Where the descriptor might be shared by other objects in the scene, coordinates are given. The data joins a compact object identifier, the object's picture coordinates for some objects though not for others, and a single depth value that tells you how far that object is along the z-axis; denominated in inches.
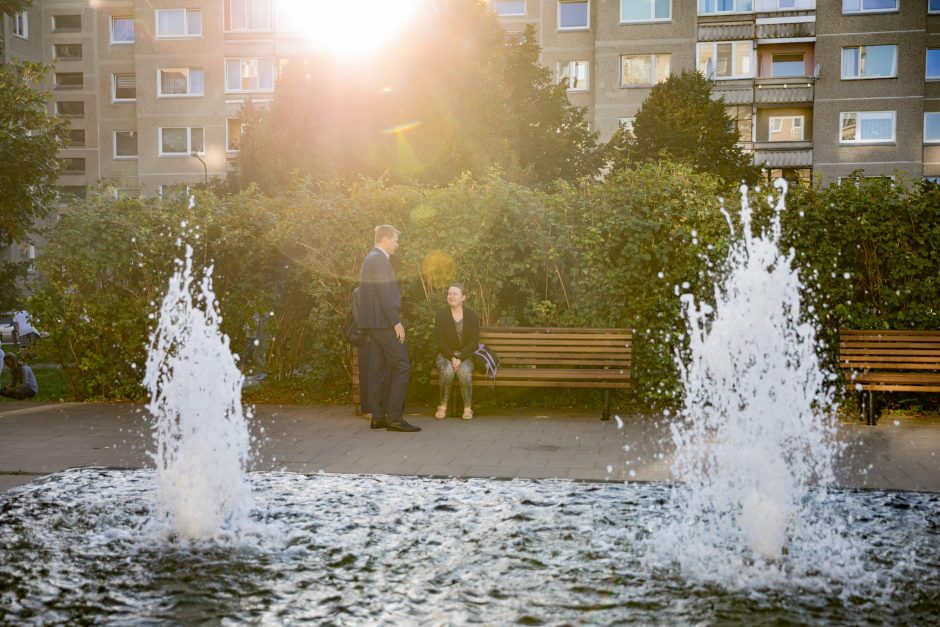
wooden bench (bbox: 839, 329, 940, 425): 408.2
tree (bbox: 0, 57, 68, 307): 668.7
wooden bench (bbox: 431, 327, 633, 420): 431.5
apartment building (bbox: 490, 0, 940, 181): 1882.4
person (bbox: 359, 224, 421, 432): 399.2
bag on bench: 437.1
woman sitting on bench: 430.3
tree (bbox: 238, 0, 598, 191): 1234.0
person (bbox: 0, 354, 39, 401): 512.7
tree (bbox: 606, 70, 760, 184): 1493.6
